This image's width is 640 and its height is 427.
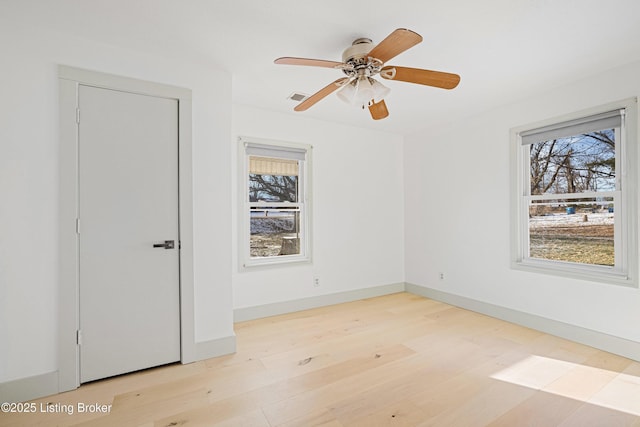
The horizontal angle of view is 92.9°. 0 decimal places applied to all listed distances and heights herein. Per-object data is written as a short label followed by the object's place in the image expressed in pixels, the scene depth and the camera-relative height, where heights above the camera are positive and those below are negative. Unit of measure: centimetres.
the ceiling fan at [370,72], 182 +98
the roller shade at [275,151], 369 +83
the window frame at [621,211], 260 +3
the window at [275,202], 369 +19
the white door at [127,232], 225 -11
